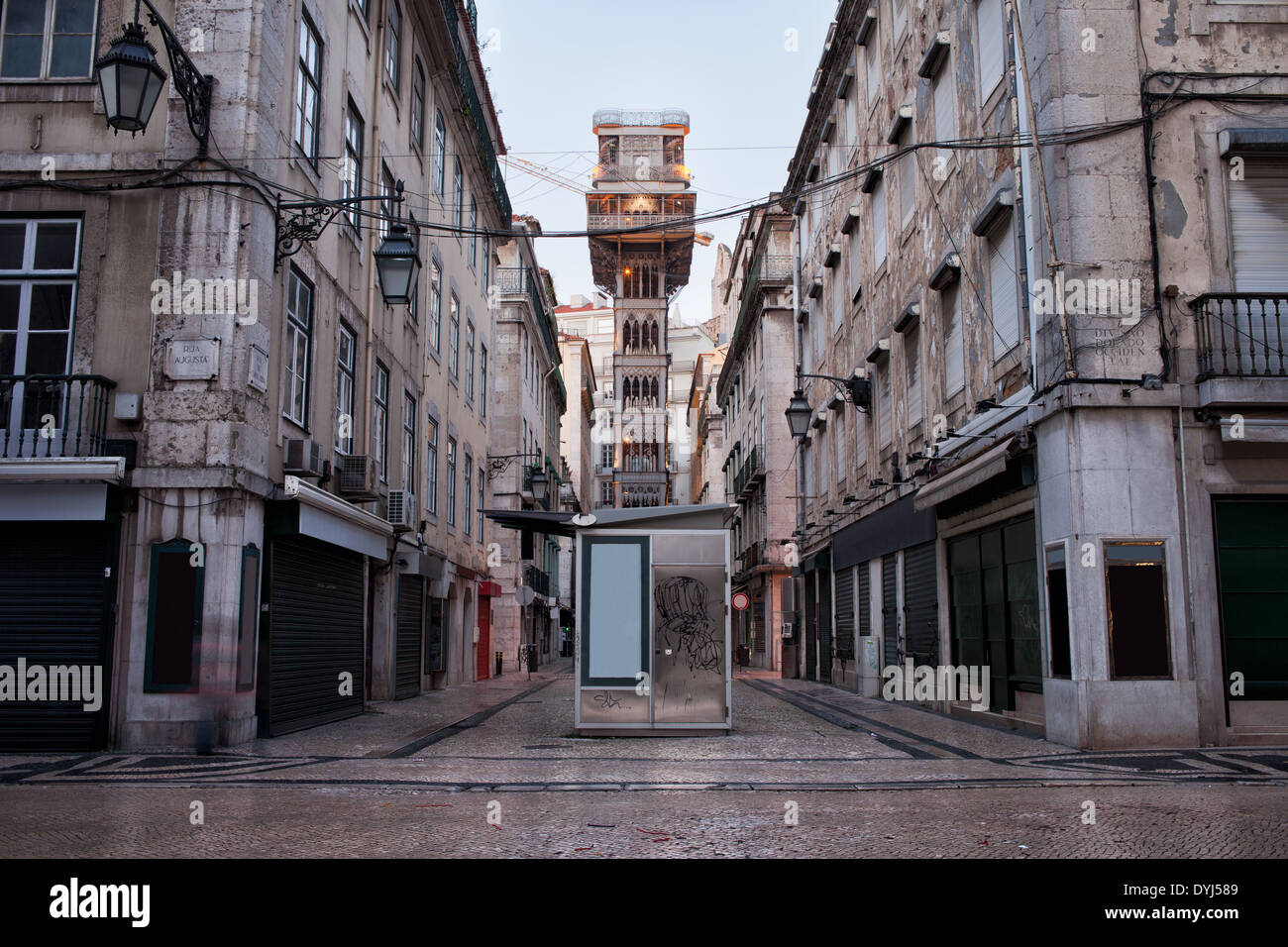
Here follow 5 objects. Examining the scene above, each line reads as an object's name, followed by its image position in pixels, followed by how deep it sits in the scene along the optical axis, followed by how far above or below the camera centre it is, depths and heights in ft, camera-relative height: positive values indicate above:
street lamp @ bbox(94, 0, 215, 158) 32.65 +16.15
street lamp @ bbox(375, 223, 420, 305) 43.91 +14.21
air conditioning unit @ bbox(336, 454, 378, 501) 56.38 +7.35
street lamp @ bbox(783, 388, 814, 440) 79.25 +14.82
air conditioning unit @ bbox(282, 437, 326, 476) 46.68 +6.98
